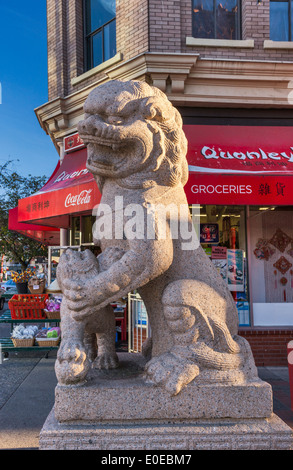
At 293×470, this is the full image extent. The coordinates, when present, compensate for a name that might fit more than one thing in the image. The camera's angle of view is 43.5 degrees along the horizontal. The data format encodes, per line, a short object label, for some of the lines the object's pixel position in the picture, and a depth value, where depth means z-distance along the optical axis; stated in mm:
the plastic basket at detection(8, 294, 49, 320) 6945
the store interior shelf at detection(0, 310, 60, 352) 6676
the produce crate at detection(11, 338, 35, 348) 6781
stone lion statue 2158
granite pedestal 2062
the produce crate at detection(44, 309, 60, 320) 6910
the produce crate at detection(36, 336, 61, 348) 6762
